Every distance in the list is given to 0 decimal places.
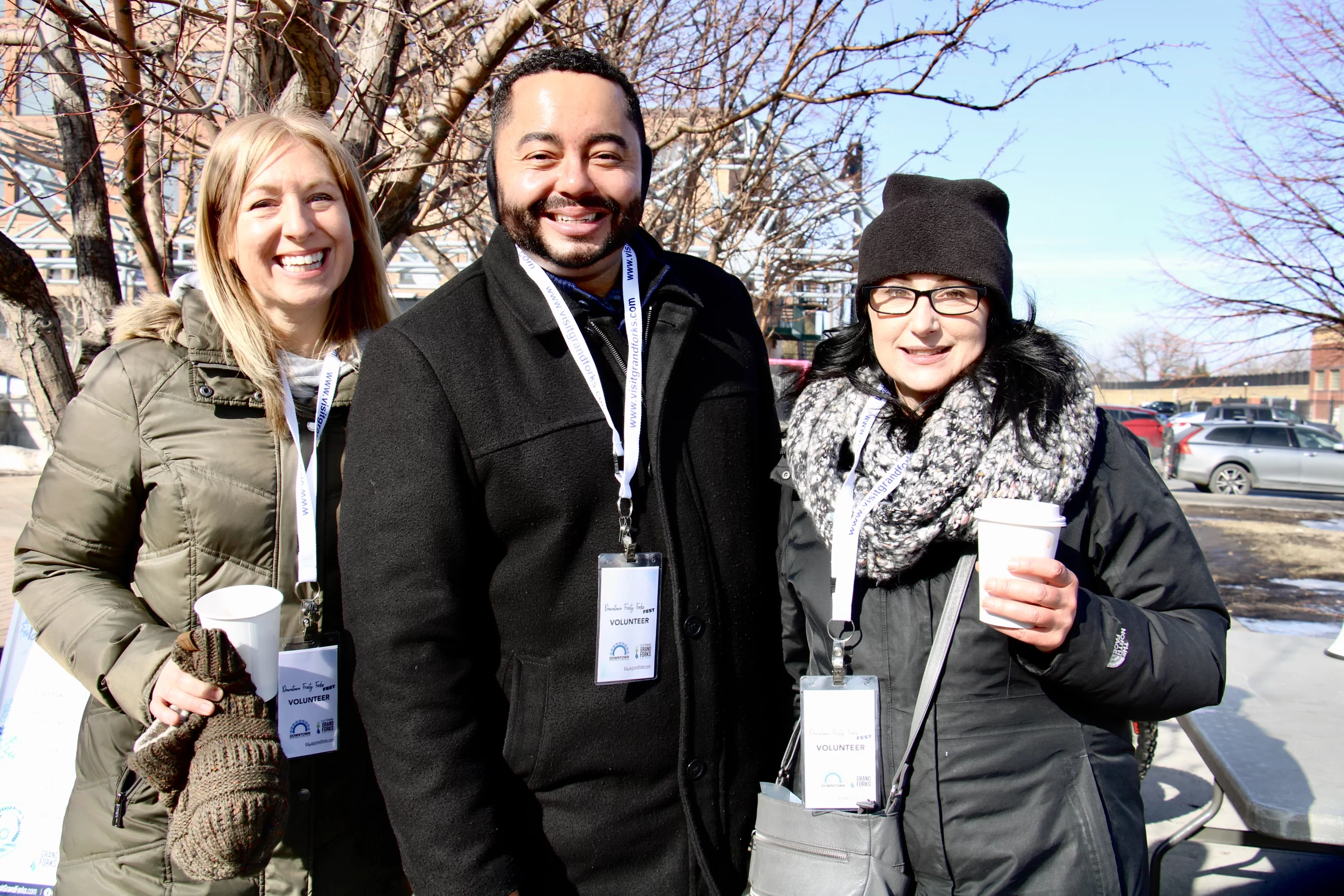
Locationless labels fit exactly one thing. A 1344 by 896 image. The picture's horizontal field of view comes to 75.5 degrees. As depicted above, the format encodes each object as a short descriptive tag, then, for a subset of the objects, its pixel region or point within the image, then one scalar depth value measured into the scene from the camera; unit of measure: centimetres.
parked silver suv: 1830
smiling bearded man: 169
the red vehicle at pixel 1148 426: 2405
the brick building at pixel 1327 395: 4312
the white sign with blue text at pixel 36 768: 237
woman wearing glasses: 164
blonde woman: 192
